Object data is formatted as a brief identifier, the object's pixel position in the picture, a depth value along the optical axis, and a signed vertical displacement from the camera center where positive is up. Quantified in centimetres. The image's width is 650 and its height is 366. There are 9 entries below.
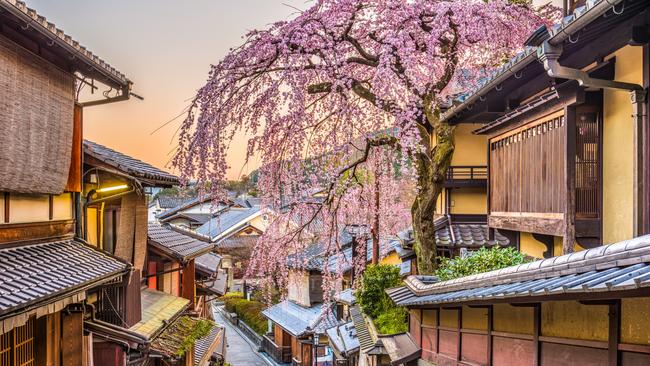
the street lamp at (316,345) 2652 -834
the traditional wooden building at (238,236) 4134 -438
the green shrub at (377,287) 1402 -283
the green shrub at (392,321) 1263 -348
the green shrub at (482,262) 869 -134
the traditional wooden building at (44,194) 632 -20
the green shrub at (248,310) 3500 -942
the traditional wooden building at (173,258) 1510 -232
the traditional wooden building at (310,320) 2220 -756
